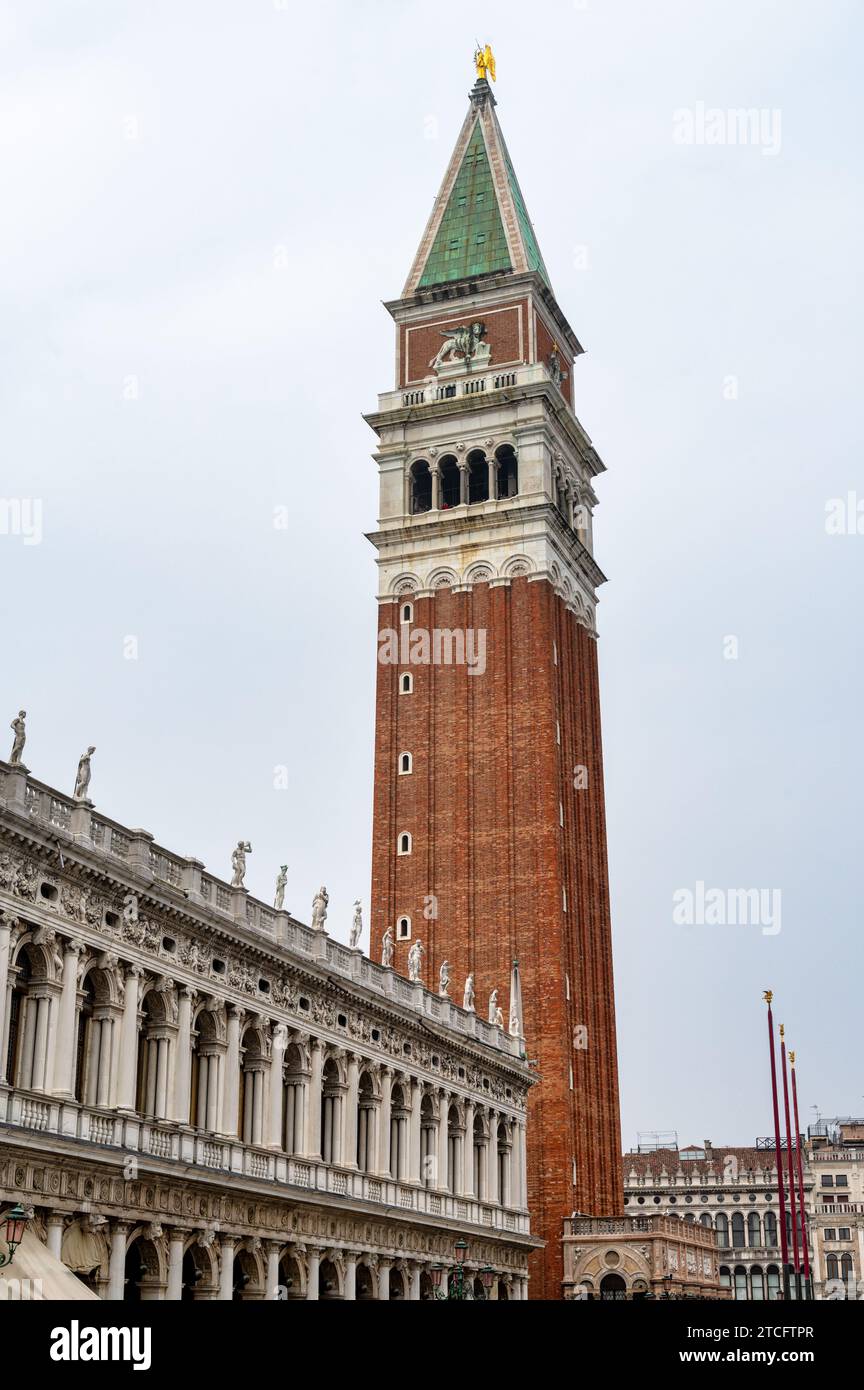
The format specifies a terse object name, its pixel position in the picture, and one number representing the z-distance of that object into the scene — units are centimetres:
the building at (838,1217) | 12100
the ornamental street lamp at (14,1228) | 2661
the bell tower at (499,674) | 7150
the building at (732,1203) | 12494
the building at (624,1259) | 6384
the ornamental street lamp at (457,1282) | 4507
